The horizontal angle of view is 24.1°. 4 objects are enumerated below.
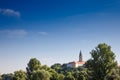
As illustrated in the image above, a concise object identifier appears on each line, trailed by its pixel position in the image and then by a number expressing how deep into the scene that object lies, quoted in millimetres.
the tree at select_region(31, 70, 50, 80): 105375
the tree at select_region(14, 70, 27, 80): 116938
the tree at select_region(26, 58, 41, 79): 126688
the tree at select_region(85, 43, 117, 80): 77062
